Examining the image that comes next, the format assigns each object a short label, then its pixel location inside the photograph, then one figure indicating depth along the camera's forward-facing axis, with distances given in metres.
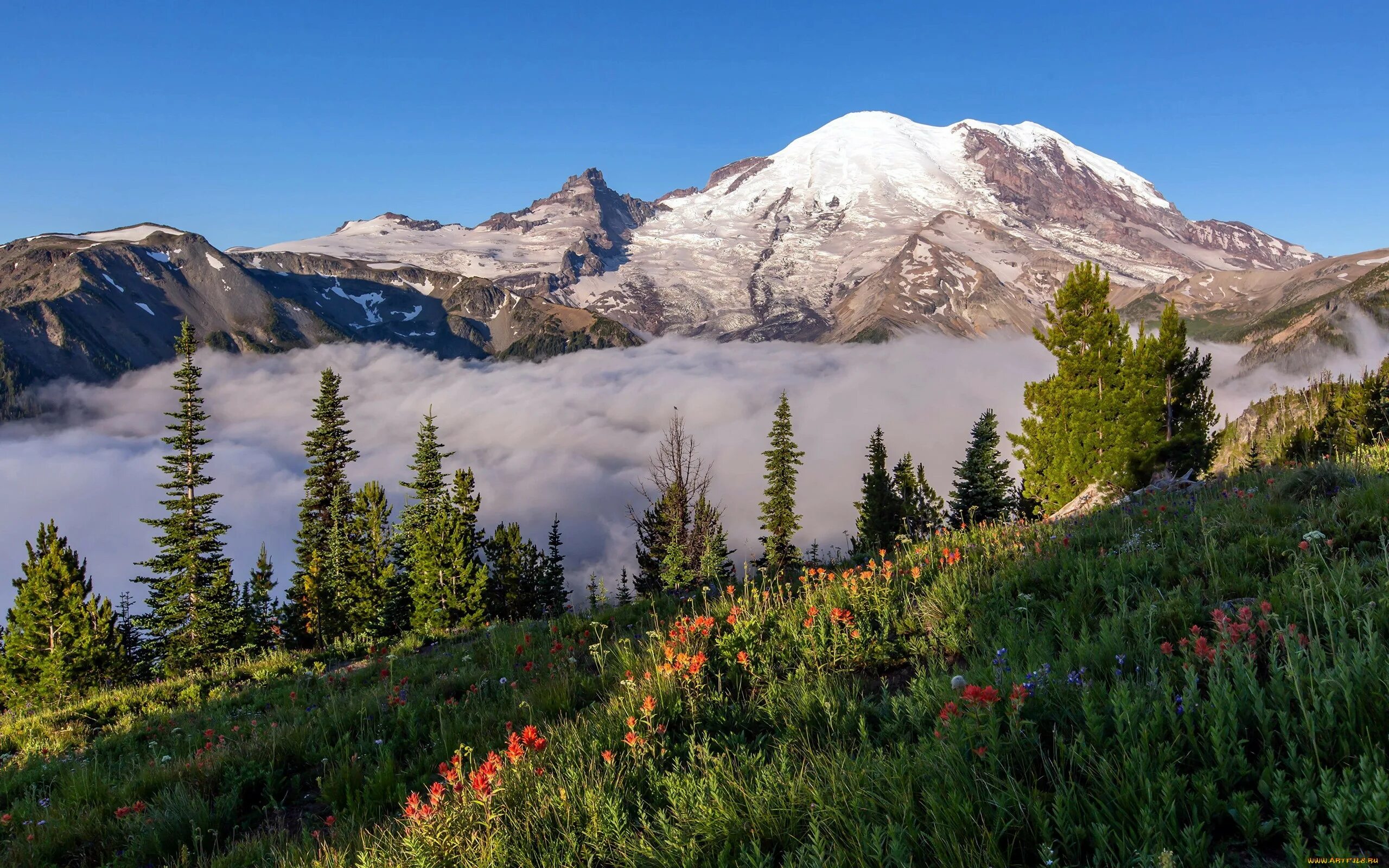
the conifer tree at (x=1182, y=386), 37.28
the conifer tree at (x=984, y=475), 58.94
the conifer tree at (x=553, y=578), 66.56
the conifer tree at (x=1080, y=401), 34.53
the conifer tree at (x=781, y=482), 58.09
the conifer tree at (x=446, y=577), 44.78
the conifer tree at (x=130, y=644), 41.34
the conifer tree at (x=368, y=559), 48.69
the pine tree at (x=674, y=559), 36.31
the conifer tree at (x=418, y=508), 49.81
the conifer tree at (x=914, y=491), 63.91
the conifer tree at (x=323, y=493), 50.91
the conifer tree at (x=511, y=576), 59.72
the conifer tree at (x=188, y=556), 39.31
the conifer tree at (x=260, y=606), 42.56
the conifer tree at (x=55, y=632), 35.09
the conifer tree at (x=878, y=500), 59.94
